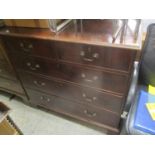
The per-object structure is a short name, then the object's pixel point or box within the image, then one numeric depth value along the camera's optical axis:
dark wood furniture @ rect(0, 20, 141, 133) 0.86
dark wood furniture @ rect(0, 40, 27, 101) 1.39
